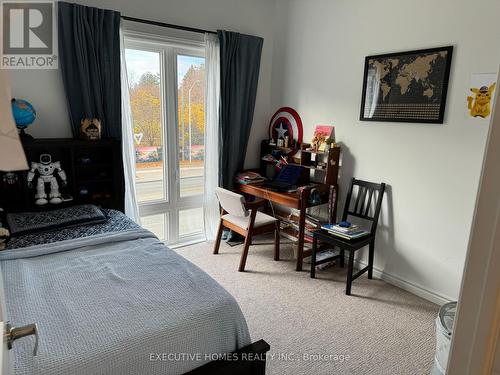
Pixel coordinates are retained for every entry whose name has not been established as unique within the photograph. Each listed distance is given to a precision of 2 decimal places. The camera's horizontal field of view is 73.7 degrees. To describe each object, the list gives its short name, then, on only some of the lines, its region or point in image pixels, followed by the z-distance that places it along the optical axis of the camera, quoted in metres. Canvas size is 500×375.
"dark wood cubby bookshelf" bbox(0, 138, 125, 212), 2.50
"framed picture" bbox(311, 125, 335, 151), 3.24
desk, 2.98
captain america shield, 3.59
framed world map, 2.45
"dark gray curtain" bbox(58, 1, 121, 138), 2.53
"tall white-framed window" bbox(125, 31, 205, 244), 3.10
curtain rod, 2.82
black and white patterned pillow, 2.16
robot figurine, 2.51
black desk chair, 2.68
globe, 2.33
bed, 1.19
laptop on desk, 3.27
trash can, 1.56
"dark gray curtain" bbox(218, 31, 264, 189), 3.37
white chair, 2.97
